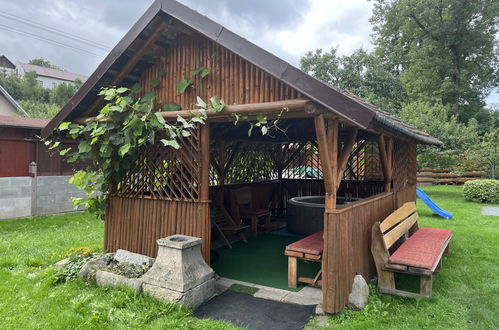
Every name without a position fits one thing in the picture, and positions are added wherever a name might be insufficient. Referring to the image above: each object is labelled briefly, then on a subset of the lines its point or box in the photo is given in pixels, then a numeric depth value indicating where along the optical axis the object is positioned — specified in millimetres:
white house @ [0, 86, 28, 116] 21422
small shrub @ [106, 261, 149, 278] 4105
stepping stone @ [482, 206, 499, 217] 9680
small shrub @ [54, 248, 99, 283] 4336
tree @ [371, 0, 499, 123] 19953
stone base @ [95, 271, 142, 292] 3848
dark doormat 3272
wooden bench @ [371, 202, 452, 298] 3711
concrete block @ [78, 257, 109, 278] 4309
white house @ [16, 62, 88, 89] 46594
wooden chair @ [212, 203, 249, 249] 6086
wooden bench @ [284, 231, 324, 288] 4070
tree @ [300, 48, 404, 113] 18484
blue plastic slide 9030
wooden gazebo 3369
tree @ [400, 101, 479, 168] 12805
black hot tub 6785
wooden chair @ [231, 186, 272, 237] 6969
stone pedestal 3586
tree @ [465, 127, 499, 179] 13477
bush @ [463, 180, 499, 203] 12008
